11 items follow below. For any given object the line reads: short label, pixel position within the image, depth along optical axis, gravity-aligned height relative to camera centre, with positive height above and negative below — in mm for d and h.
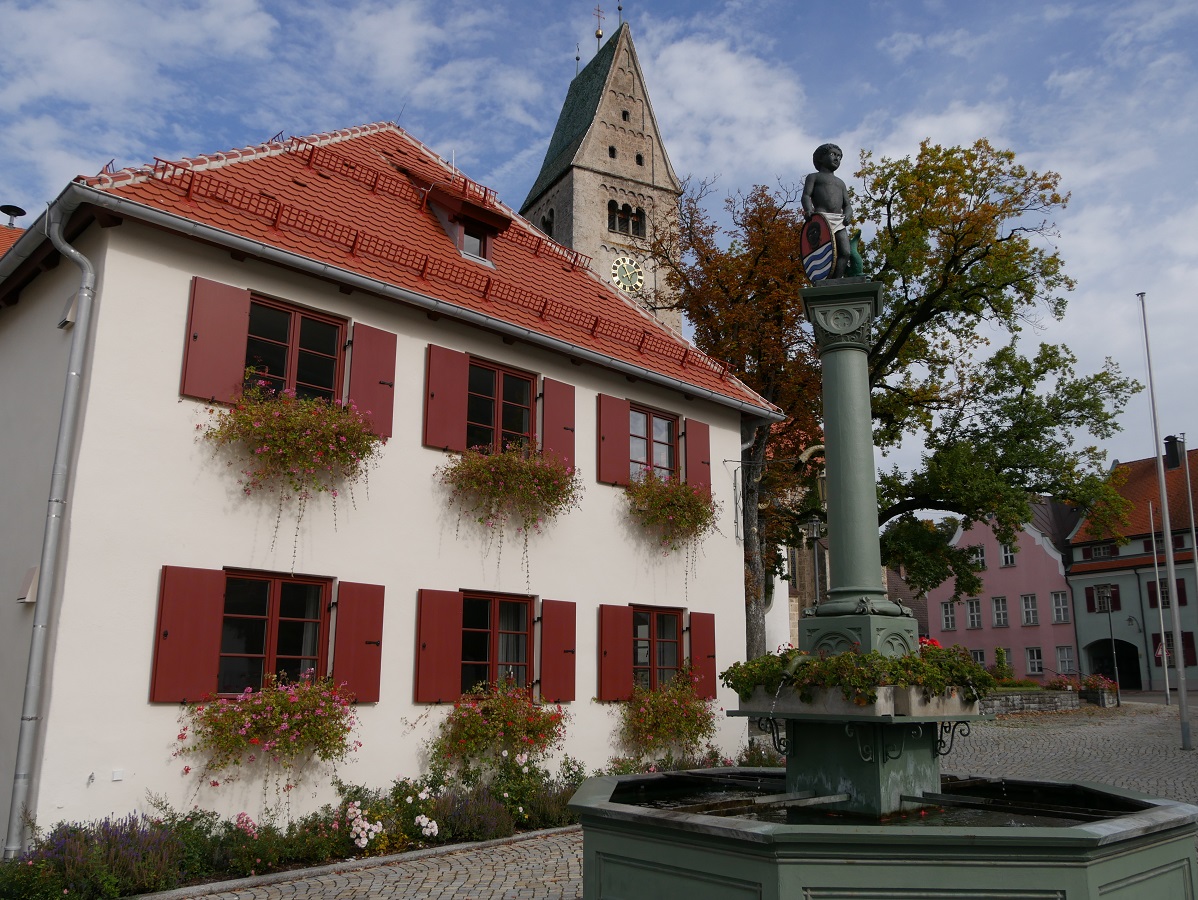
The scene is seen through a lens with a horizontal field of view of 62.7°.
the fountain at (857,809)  4207 -797
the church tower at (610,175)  45938 +23006
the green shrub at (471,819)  9430 -1549
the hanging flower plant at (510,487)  10758 +1858
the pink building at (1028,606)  43938 +2413
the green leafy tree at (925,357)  18812 +6256
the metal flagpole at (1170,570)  17633 +1736
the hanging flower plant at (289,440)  8977 +1956
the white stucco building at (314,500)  8062 +1730
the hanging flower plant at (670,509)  12711 +1896
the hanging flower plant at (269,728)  8312 -624
